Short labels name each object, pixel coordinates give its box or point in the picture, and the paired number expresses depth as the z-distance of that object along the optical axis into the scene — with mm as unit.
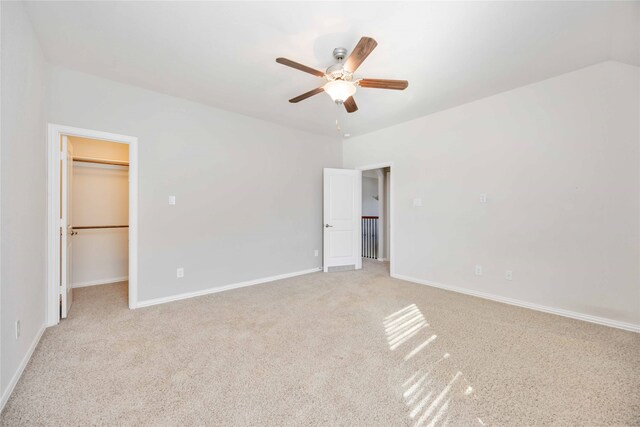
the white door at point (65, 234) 2672
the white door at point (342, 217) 4828
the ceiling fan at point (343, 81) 2139
